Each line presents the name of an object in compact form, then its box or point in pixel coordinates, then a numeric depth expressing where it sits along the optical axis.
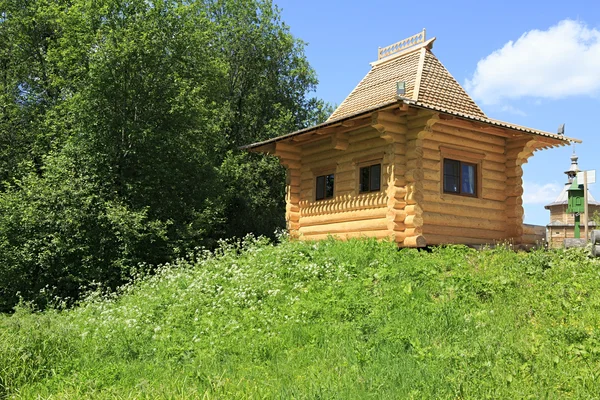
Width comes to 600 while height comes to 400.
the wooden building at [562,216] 42.53
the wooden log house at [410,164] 14.71
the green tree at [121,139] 18.39
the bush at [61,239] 17.98
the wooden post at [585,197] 20.58
